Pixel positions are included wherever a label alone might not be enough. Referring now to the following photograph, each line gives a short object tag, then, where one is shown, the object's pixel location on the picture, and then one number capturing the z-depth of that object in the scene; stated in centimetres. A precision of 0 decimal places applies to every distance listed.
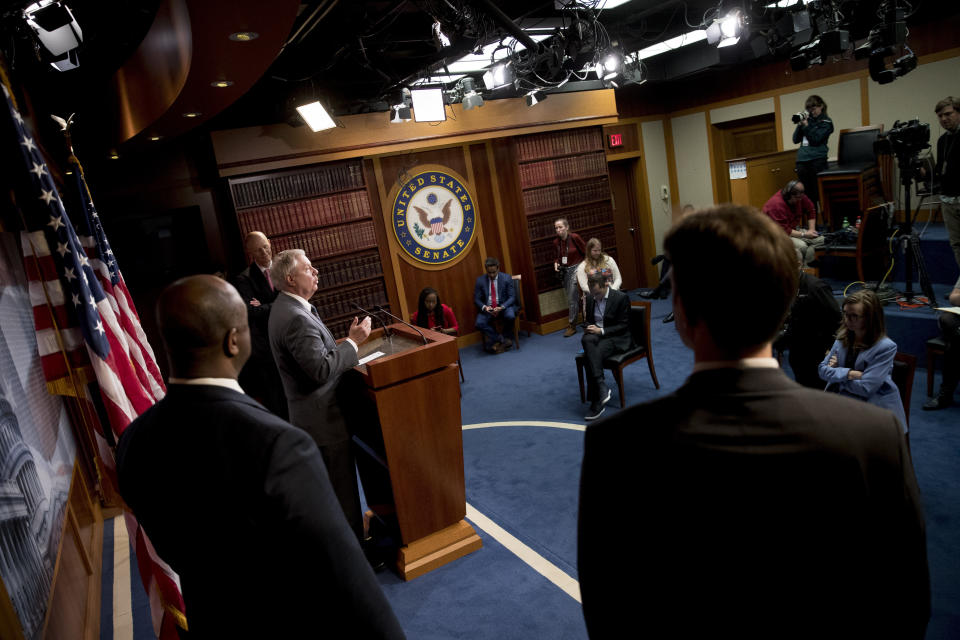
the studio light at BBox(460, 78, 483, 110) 657
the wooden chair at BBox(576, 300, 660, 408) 510
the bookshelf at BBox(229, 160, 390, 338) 641
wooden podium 293
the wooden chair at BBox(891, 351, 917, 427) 325
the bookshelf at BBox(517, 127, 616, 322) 798
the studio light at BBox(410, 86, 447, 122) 627
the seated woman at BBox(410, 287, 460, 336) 646
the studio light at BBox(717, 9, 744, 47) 572
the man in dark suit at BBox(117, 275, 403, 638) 129
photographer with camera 684
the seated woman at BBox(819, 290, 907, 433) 317
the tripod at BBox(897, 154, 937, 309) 510
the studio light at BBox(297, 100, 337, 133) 556
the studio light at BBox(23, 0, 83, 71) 273
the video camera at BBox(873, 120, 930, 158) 515
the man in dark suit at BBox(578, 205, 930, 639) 82
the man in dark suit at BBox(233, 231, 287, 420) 458
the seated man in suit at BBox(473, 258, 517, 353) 746
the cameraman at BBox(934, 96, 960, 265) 463
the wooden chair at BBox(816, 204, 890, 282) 594
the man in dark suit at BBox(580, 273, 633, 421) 515
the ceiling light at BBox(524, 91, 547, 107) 710
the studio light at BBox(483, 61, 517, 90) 589
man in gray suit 273
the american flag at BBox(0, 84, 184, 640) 211
